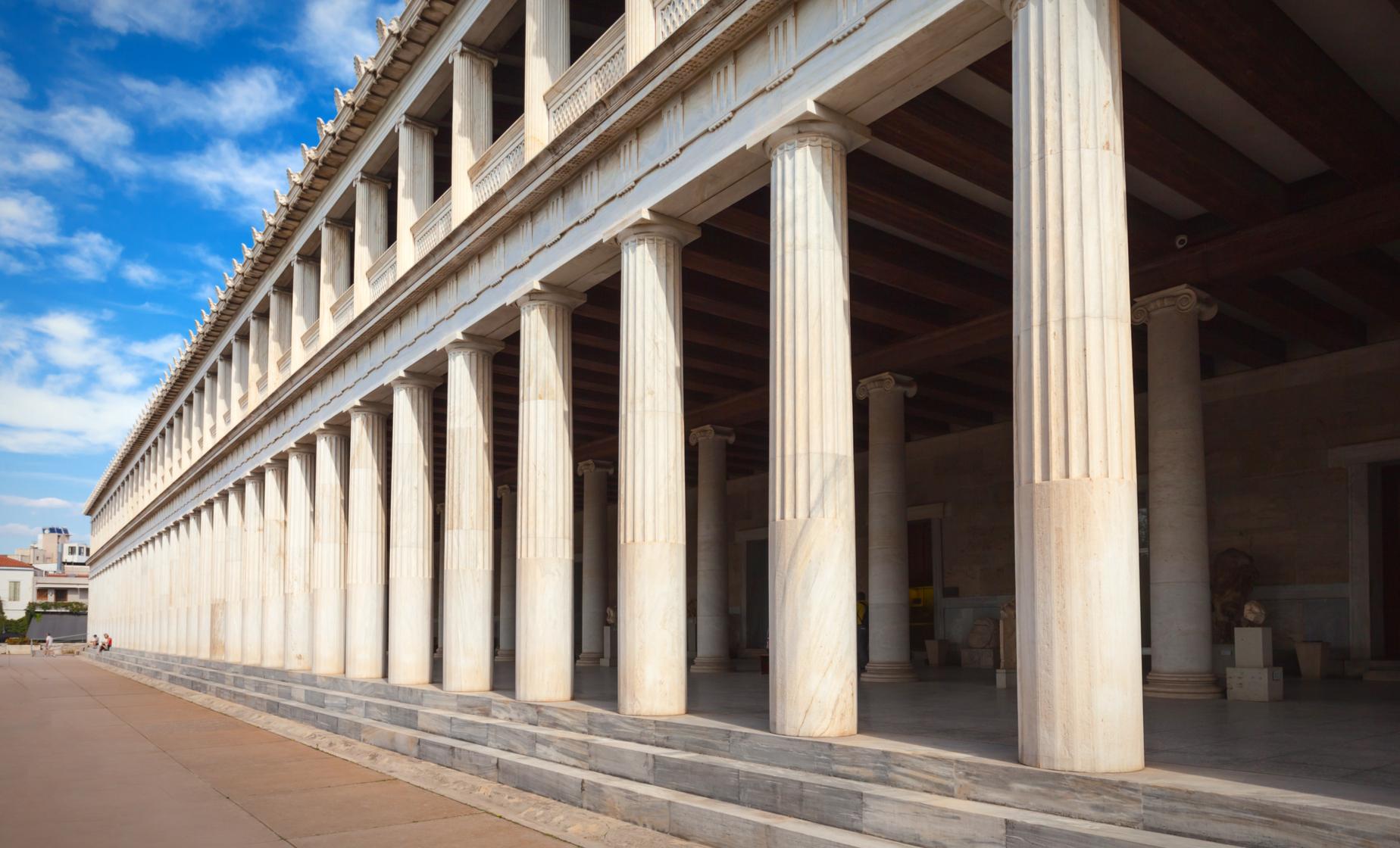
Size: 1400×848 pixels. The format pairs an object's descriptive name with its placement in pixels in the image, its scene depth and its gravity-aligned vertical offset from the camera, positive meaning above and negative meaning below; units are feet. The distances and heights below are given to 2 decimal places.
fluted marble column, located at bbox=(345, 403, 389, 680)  78.54 -0.79
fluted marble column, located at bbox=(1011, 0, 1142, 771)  26.48 +2.63
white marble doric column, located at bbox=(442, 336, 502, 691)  60.64 -0.33
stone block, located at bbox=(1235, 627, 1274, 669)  49.08 -6.11
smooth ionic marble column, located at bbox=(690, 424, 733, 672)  88.28 -2.47
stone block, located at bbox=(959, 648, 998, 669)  82.28 -10.98
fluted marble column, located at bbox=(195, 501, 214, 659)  132.87 -8.12
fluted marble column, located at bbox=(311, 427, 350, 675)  85.66 -3.03
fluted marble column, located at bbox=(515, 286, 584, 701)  52.39 +0.67
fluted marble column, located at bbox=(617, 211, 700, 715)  43.98 +1.54
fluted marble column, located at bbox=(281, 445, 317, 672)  92.99 -3.44
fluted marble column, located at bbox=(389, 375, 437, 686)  69.67 -1.02
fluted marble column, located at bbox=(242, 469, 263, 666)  107.86 -4.69
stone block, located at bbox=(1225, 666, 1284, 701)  47.60 -7.51
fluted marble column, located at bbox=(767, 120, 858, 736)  35.22 +2.19
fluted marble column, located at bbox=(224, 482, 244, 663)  115.24 -6.60
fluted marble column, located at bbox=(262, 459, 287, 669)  100.42 -4.27
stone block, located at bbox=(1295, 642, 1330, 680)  64.28 -8.67
